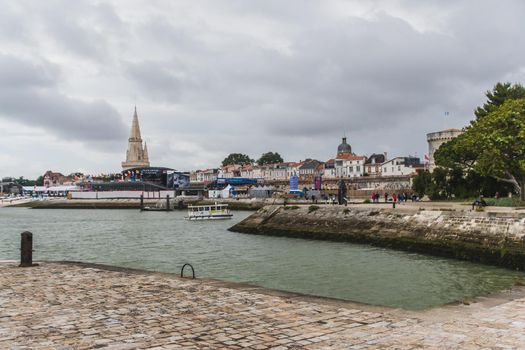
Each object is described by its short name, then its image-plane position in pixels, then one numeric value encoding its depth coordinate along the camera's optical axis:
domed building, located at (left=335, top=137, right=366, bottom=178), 158.62
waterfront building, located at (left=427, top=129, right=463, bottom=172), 87.62
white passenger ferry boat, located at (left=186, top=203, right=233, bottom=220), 65.76
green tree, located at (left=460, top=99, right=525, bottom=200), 43.66
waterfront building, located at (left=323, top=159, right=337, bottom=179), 167.88
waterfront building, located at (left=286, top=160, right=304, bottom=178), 186.38
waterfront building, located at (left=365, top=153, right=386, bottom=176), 153.62
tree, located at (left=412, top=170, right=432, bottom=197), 68.19
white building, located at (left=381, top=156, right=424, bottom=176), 140.54
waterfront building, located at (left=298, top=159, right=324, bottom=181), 177.34
